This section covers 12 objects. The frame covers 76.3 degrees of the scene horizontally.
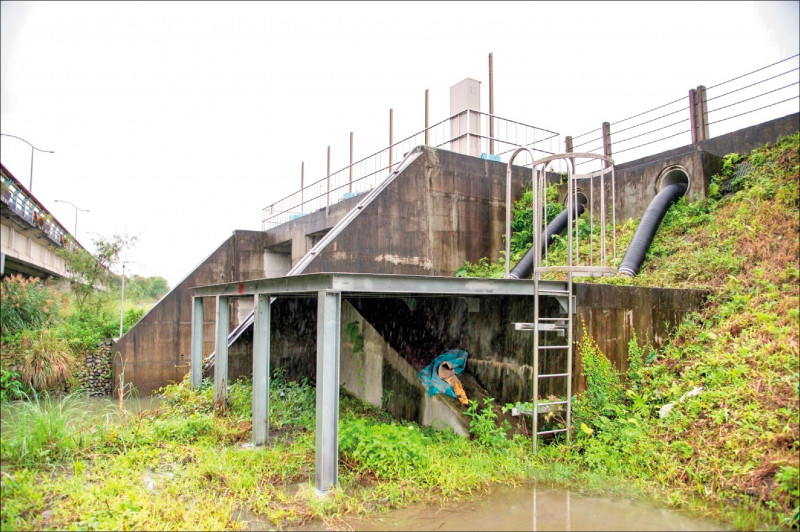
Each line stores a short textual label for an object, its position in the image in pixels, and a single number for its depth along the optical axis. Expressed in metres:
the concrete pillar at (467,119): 12.61
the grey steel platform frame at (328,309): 5.32
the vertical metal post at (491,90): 17.89
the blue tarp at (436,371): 7.70
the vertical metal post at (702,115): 11.99
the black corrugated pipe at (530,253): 10.94
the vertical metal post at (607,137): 13.88
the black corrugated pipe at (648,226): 9.67
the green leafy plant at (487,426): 6.70
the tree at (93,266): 15.79
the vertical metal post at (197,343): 10.17
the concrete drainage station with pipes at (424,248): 8.55
